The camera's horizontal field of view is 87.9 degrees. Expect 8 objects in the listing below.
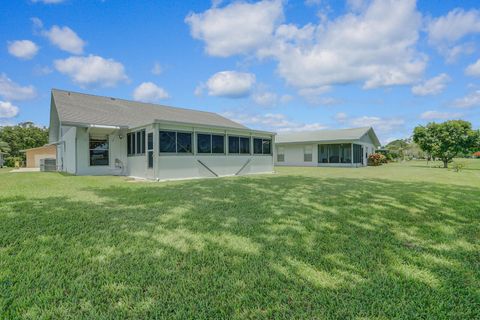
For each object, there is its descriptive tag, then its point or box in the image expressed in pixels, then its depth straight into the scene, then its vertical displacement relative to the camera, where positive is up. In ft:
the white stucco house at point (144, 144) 38.83 +2.76
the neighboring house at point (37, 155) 90.07 +1.89
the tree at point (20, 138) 126.52 +11.41
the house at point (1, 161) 99.14 -0.25
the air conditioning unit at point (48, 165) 64.95 -1.30
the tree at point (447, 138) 71.97 +5.54
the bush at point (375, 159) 91.14 -0.53
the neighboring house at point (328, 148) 85.56 +3.82
